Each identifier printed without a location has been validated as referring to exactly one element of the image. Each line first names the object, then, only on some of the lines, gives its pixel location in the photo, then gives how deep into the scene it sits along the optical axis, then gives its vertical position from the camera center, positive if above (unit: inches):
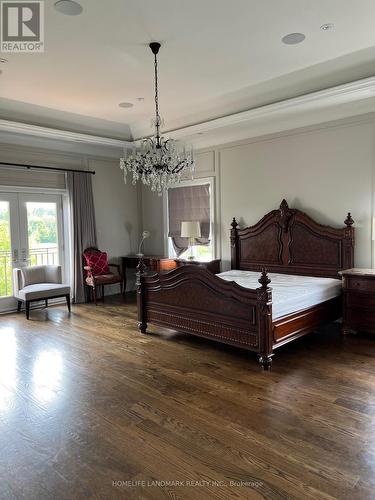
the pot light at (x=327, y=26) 132.9 +73.9
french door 230.1 +2.3
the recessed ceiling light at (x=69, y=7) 116.0 +73.3
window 255.3 +13.2
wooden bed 139.1 -23.3
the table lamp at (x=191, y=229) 244.1 +3.1
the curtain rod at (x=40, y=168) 223.0 +44.6
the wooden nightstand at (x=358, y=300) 163.5 -31.5
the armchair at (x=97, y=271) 248.4 -24.9
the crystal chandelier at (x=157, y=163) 167.6 +33.0
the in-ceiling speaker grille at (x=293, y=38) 139.9 +74.3
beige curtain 253.3 +11.8
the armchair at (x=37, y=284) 214.8 -29.2
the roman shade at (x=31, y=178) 226.1 +38.0
